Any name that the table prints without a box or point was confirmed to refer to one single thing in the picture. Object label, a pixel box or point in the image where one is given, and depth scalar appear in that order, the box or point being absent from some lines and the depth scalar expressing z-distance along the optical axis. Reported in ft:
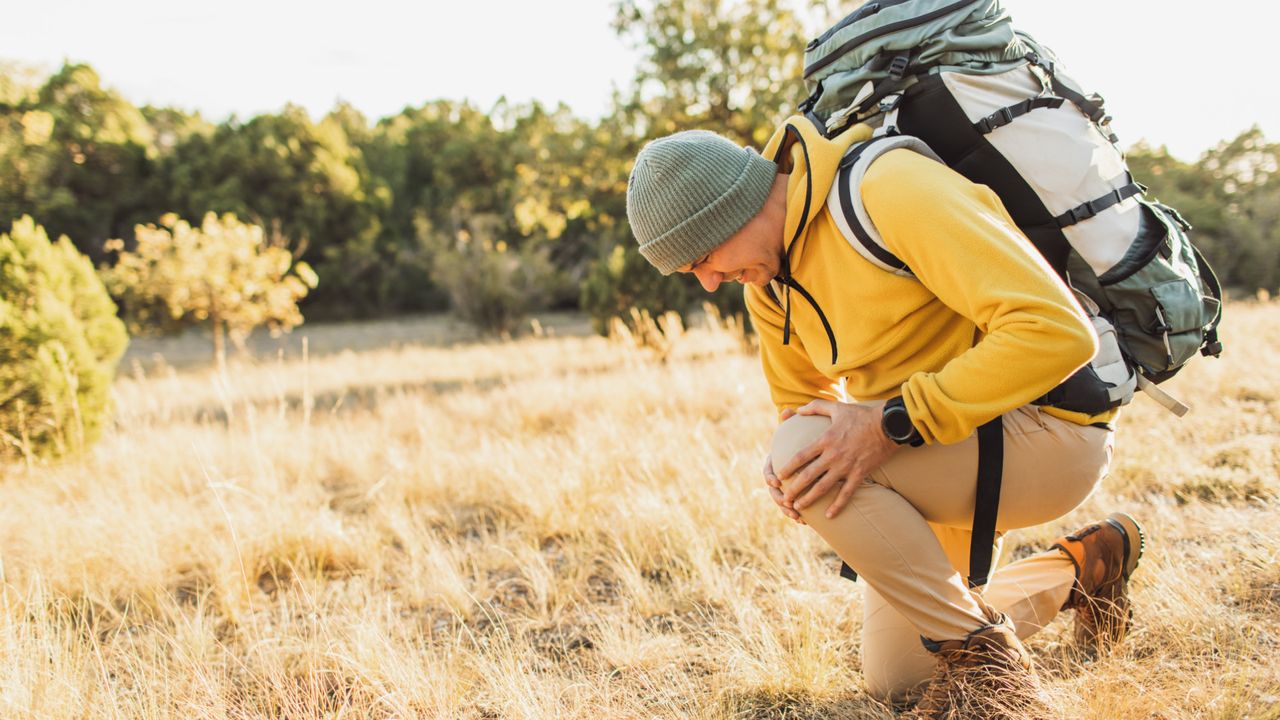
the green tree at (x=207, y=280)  37.83
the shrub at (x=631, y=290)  38.11
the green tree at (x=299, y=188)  79.25
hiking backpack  5.49
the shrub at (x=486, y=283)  56.39
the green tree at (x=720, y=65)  33.65
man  5.16
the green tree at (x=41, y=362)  15.05
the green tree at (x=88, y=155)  72.64
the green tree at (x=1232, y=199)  57.98
